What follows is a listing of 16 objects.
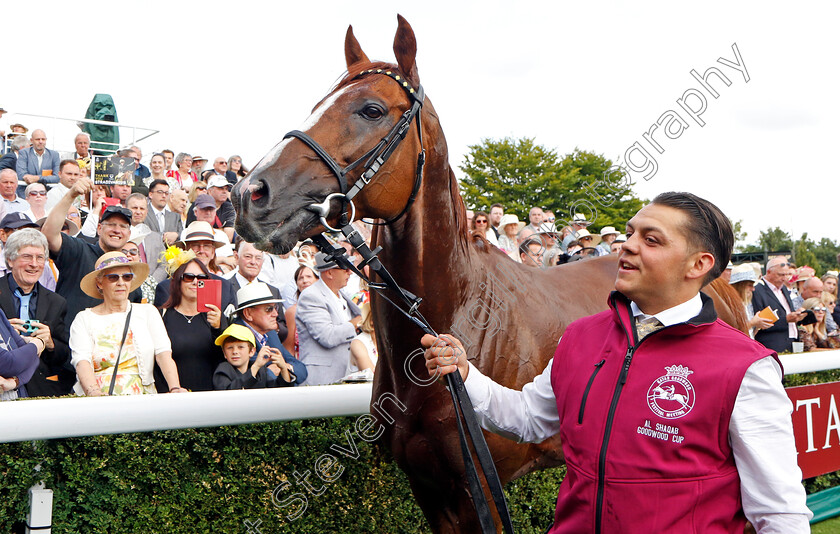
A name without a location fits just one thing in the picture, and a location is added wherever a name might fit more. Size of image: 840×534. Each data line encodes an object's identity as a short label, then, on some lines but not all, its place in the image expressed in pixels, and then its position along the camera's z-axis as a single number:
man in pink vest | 1.57
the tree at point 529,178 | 26.81
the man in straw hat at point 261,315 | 4.76
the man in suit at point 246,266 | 5.94
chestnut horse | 2.23
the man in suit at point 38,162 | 9.70
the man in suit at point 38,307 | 4.05
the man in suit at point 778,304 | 7.69
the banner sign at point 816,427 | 4.67
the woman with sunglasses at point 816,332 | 9.34
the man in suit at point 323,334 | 5.12
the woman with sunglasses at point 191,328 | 4.31
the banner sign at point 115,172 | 8.29
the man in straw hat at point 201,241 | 6.05
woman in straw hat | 3.91
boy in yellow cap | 4.18
